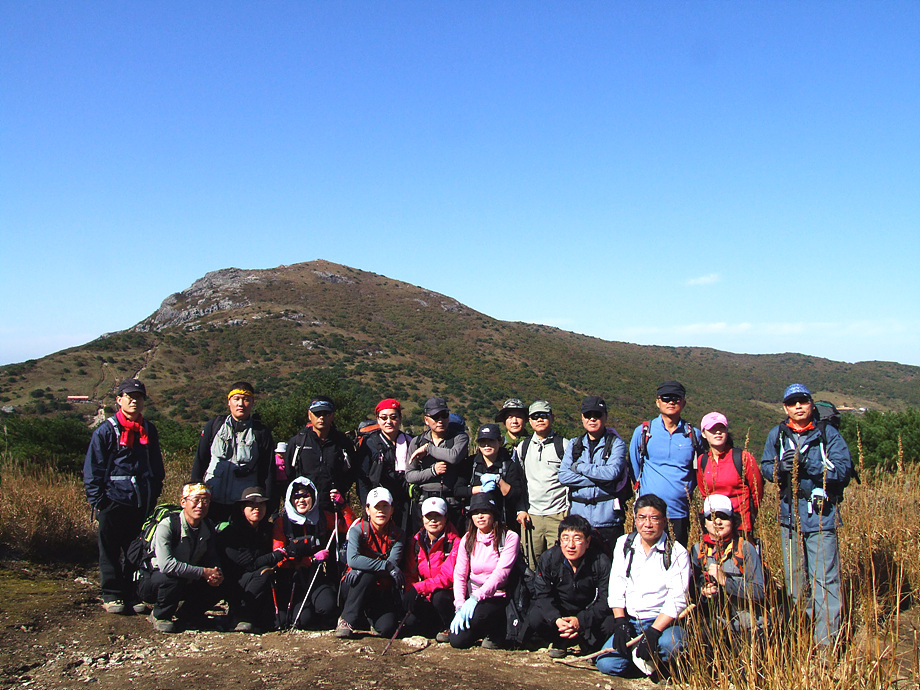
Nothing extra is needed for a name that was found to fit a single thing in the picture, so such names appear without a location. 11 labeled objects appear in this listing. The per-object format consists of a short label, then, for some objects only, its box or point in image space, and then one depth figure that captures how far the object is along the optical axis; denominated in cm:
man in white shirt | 385
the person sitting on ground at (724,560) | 356
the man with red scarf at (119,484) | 484
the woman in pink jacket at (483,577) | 441
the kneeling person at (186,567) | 462
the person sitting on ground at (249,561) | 471
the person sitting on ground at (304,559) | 480
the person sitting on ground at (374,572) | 464
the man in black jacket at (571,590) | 425
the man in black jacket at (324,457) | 523
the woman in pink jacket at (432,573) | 466
